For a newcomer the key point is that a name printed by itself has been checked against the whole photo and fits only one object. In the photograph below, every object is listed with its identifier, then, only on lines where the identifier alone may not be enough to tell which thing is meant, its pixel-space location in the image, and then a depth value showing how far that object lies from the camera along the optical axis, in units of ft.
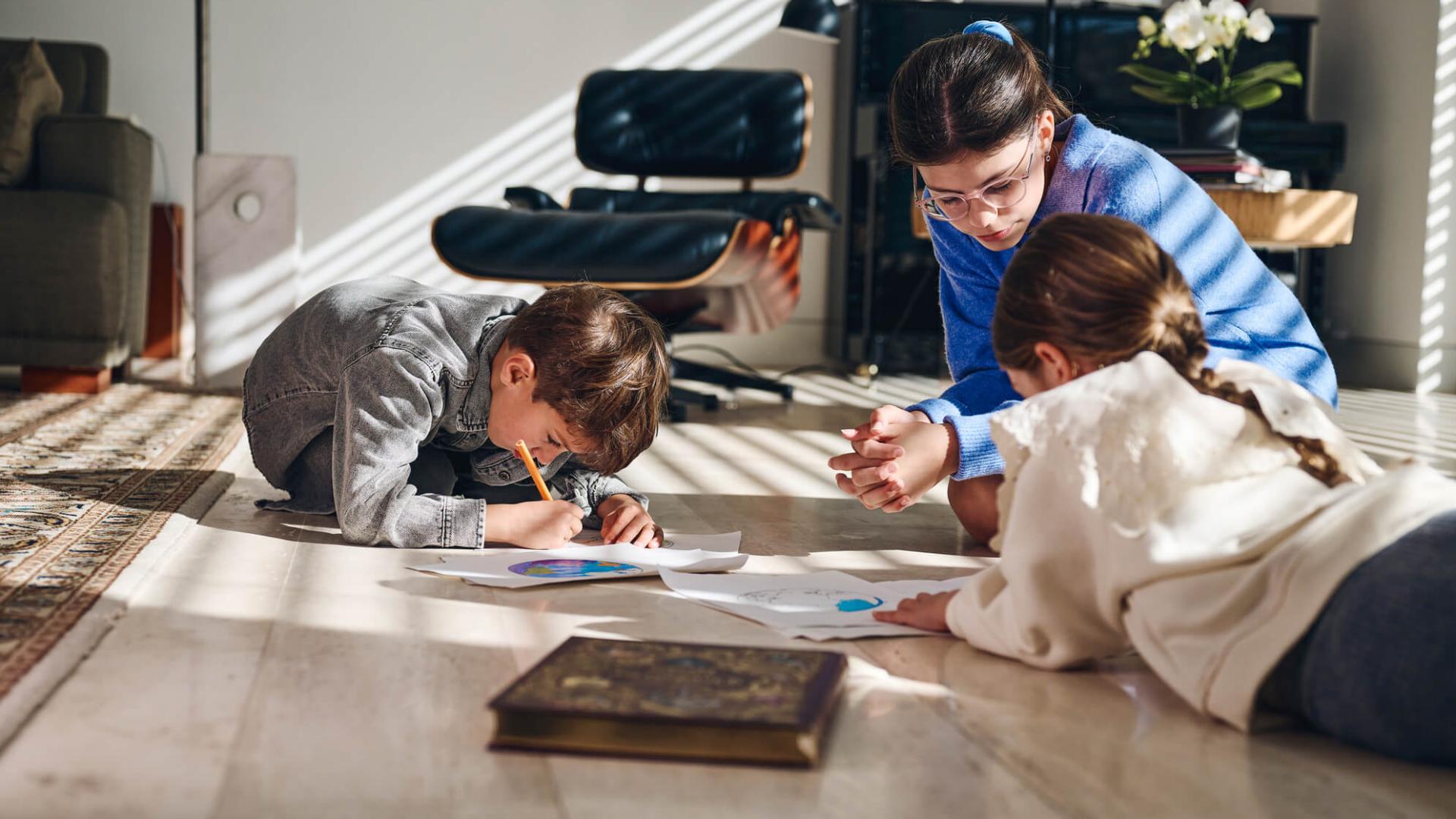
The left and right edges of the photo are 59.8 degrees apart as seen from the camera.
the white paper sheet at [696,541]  4.60
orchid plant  8.04
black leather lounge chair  8.19
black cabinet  11.82
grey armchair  9.20
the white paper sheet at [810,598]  3.43
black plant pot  8.48
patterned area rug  3.39
